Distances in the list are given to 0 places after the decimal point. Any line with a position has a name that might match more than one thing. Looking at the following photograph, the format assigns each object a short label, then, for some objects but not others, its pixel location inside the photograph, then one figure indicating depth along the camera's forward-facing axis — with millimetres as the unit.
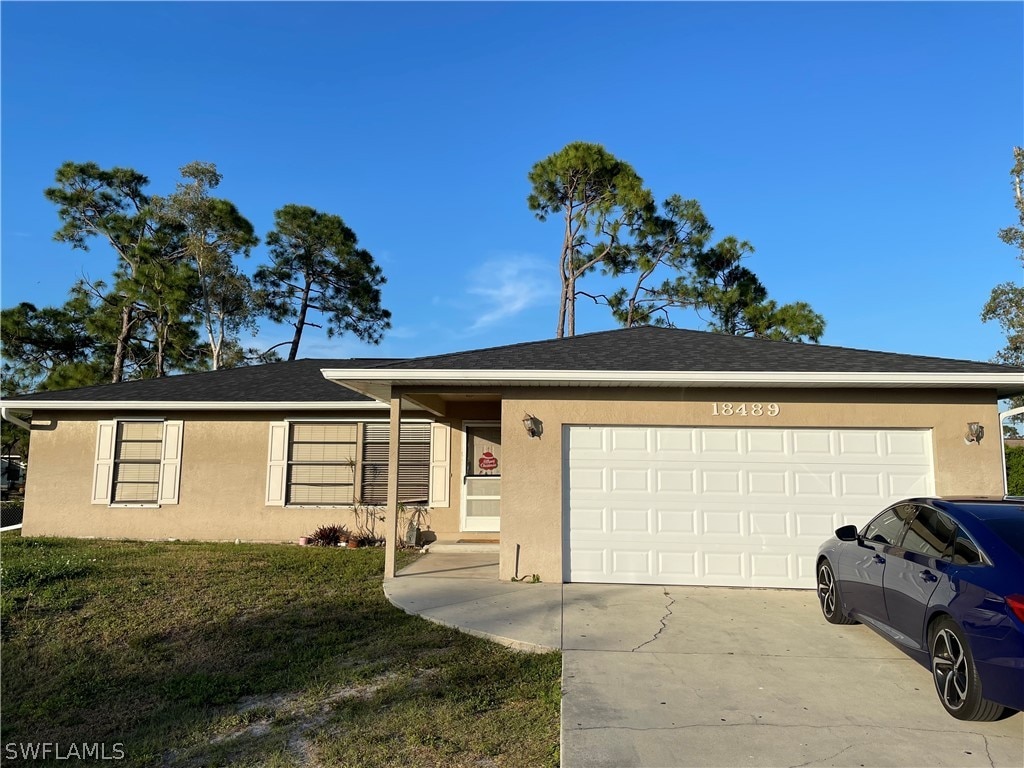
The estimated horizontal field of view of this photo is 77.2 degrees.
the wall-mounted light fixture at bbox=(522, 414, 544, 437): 8297
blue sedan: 3703
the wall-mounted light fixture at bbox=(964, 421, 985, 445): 7906
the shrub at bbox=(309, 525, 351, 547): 11500
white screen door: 11688
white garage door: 7996
